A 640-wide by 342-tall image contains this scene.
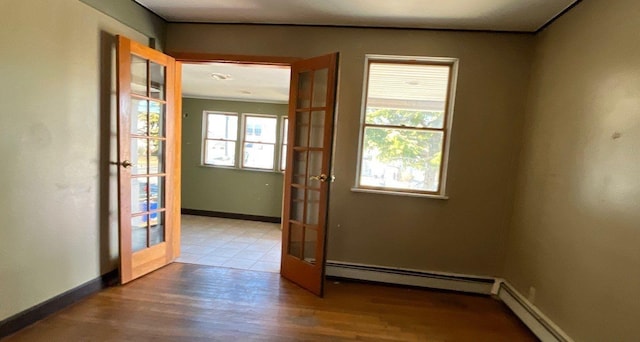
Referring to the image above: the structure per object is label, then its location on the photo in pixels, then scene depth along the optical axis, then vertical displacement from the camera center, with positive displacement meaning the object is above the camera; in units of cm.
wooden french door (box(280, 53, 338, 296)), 277 -31
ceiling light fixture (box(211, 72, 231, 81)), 420 +80
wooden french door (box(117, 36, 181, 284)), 266 -24
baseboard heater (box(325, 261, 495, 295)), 306 -122
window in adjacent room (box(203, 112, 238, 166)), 606 -3
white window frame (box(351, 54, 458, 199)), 297 +32
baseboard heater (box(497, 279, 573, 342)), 220 -118
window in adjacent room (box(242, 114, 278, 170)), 597 -5
